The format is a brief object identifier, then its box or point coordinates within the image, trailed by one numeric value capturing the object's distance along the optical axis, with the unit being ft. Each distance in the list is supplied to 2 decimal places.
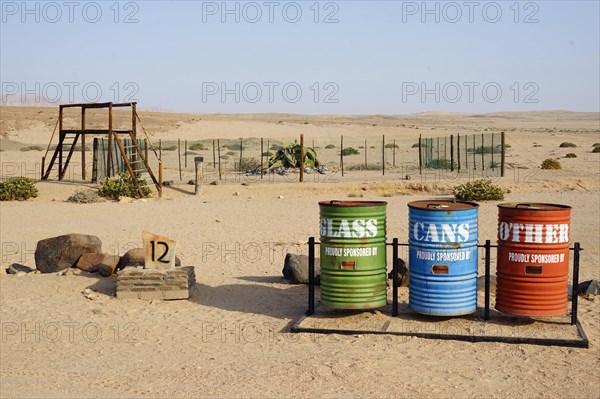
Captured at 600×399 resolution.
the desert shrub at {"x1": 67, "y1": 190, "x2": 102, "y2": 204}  74.79
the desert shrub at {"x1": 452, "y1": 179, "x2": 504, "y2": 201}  72.79
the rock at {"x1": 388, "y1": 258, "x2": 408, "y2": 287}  34.94
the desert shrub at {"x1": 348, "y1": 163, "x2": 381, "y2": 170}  119.96
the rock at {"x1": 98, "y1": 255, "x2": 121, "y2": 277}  37.37
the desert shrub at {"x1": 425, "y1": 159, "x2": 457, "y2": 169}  111.28
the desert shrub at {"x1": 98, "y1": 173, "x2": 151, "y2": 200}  77.61
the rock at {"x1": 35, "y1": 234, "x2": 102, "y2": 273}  38.93
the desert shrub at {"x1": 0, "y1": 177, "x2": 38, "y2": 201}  76.18
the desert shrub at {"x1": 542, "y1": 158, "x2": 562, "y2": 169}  109.60
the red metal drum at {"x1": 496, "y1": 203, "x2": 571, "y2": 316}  26.94
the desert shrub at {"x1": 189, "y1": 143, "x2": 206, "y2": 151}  183.40
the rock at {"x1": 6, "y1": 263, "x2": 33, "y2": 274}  39.91
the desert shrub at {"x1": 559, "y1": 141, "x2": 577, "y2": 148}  180.86
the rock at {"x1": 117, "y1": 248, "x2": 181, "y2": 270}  37.17
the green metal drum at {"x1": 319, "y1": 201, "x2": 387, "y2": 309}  28.17
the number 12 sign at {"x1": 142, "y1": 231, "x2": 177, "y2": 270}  33.14
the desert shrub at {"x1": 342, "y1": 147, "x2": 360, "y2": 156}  167.02
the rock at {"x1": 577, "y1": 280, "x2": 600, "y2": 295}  33.45
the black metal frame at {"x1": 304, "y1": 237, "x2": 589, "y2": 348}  26.40
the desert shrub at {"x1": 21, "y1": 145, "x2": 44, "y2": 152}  176.43
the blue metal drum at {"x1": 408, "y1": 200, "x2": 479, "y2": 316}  27.22
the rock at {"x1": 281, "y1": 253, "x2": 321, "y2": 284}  36.60
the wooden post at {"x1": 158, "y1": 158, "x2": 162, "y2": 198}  78.82
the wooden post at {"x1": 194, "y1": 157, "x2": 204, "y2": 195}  80.00
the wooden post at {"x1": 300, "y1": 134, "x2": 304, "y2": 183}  91.58
